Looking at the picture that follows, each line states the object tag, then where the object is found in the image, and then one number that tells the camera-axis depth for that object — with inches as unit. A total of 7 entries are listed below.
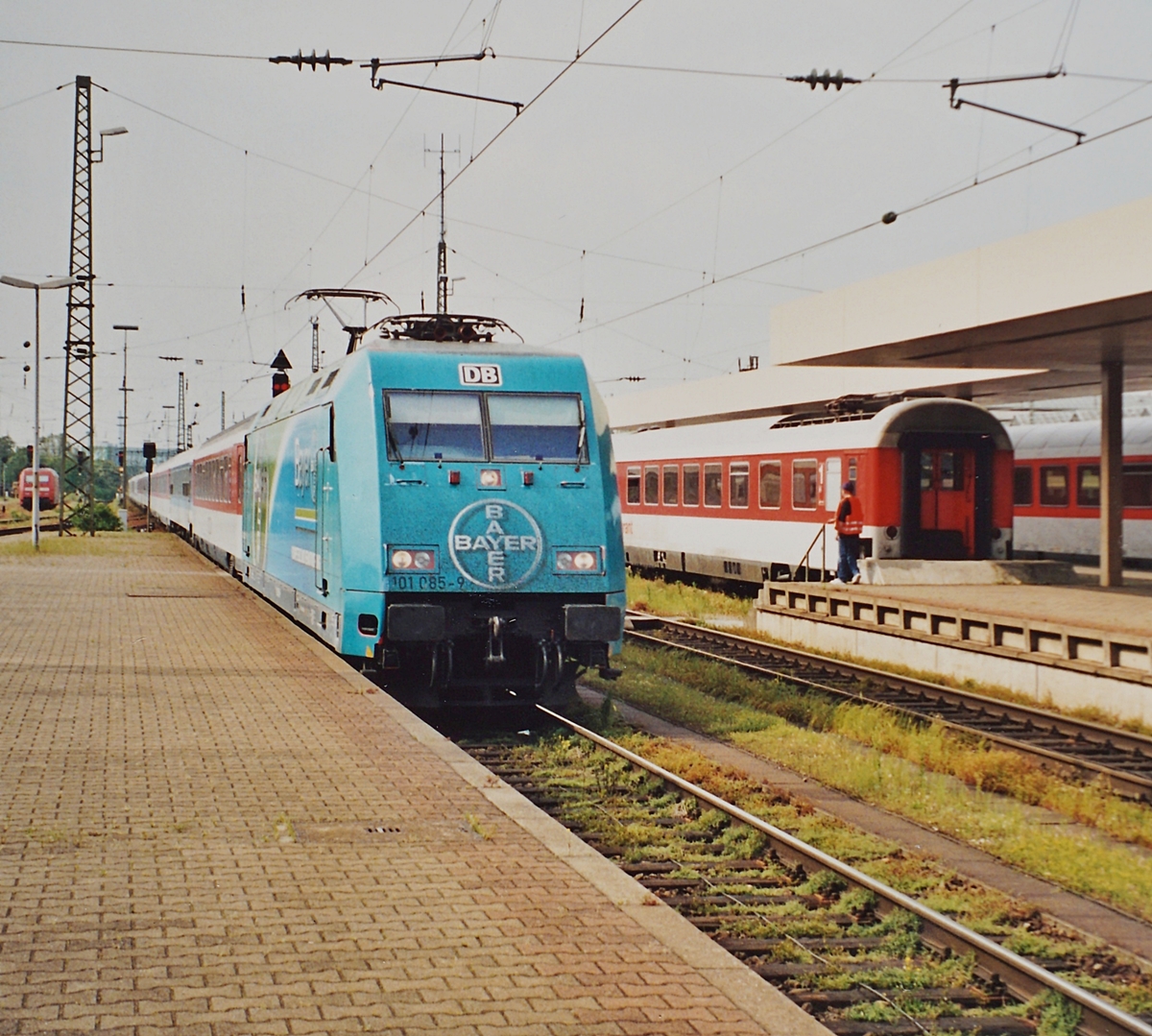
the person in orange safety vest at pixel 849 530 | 827.5
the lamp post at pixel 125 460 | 2308.1
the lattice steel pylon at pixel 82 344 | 1439.5
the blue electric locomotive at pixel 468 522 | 460.8
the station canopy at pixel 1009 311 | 589.0
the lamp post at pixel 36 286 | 1432.1
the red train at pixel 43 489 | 3008.9
